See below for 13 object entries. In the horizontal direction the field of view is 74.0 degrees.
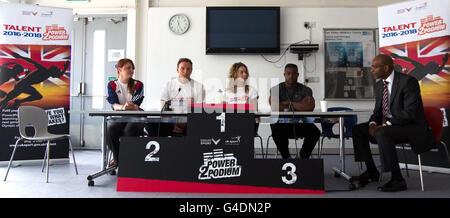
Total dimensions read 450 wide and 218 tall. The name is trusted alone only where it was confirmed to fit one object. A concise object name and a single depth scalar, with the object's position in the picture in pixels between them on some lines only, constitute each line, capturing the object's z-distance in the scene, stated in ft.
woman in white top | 11.28
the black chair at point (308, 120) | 8.95
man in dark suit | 8.36
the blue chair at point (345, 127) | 12.99
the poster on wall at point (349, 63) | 16.19
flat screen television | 16.22
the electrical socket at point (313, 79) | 16.47
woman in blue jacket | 10.23
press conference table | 8.38
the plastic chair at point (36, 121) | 10.10
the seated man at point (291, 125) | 10.81
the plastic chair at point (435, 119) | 8.87
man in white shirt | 10.92
